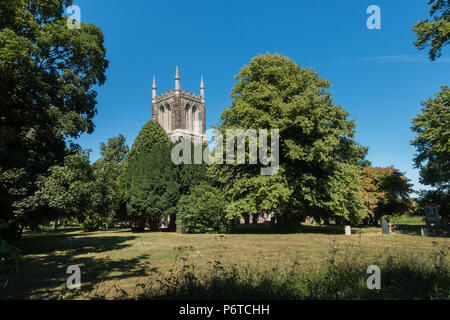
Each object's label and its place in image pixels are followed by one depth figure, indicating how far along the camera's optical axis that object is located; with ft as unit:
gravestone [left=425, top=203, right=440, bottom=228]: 79.10
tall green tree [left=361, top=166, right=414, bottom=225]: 115.24
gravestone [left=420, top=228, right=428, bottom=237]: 62.79
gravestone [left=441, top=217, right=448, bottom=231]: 79.58
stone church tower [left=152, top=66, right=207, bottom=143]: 233.55
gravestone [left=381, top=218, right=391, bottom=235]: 66.18
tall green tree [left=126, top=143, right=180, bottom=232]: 89.71
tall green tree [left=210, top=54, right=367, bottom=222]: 64.85
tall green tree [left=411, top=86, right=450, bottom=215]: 59.26
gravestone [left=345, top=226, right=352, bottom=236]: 70.66
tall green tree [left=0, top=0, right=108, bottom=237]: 35.17
